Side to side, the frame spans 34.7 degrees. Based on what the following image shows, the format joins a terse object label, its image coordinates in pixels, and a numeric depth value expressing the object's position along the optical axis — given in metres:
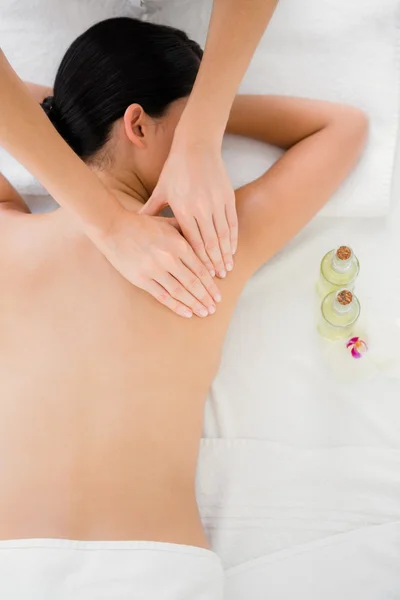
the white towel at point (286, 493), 1.31
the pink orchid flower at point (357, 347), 1.37
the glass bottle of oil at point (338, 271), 1.22
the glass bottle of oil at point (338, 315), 1.23
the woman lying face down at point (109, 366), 1.12
